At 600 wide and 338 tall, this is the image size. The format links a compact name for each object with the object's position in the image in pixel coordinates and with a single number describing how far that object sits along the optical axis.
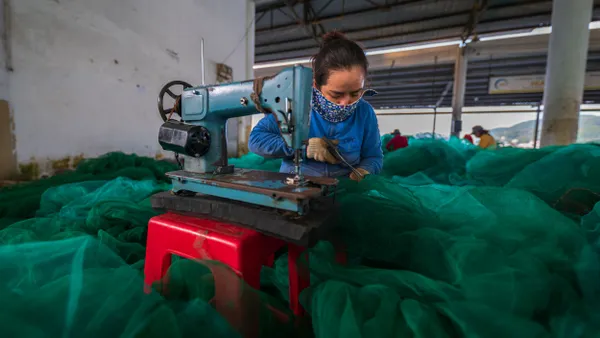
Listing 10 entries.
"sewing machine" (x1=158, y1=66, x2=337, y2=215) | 0.87
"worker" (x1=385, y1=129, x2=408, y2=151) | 4.36
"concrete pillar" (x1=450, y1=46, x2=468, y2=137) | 8.45
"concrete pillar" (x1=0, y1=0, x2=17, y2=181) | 2.03
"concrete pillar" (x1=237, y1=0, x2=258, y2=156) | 5.39
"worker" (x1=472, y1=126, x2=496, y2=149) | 5.75
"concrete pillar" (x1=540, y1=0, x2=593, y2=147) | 4.55
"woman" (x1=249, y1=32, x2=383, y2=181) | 1.26
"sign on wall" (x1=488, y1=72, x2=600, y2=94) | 9.29
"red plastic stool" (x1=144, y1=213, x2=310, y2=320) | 0.73
